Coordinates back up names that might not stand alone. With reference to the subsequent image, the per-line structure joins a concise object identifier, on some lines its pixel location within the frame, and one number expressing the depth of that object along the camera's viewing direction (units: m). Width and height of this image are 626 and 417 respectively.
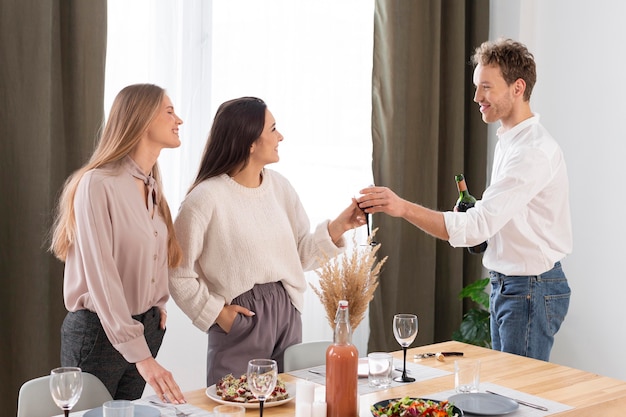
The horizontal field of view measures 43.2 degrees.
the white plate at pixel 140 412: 1.96
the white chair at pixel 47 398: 2.14
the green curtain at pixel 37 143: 3.12
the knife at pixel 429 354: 2.67
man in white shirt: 2.87
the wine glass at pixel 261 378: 1.84
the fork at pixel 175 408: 2.01
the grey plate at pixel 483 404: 2.06
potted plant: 4.56
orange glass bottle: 1.96
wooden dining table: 2.15
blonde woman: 2.32
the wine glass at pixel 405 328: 2.34
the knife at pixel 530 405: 2.13
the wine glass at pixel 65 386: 1.78
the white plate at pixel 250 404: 2.06
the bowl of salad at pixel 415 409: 1.92
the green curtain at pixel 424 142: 4.50
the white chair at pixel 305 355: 2.76
